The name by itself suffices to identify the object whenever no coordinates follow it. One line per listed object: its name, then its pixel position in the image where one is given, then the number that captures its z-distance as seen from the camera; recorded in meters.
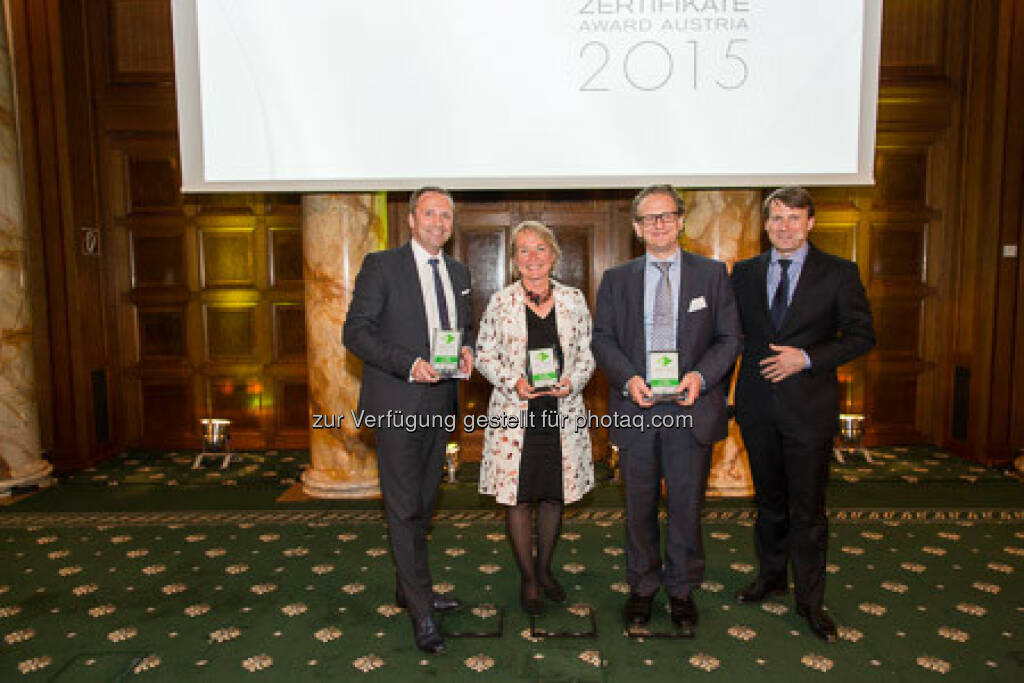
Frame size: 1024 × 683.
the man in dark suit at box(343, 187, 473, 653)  2.35
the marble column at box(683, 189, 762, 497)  4.00
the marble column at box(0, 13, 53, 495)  4.16
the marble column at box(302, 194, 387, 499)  4.09
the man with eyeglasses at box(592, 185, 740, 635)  2.38
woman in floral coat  2.49
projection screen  3.03
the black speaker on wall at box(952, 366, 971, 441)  4.96
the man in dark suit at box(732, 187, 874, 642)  2.38
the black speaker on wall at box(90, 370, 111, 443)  5.01
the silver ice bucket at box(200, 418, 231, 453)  4.90
